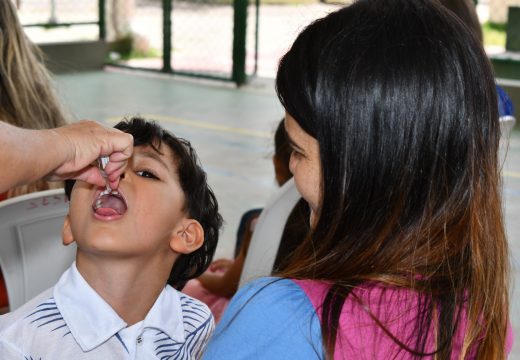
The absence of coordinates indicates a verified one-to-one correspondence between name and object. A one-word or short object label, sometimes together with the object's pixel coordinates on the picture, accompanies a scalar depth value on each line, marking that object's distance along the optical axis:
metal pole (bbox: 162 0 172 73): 9.10
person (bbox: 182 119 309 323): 2.79
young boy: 1.60
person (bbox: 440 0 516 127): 2.65
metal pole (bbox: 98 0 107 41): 9.95
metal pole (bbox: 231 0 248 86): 8.57
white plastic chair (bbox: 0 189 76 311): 2.13
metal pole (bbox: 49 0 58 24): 9.97
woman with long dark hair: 1.12
